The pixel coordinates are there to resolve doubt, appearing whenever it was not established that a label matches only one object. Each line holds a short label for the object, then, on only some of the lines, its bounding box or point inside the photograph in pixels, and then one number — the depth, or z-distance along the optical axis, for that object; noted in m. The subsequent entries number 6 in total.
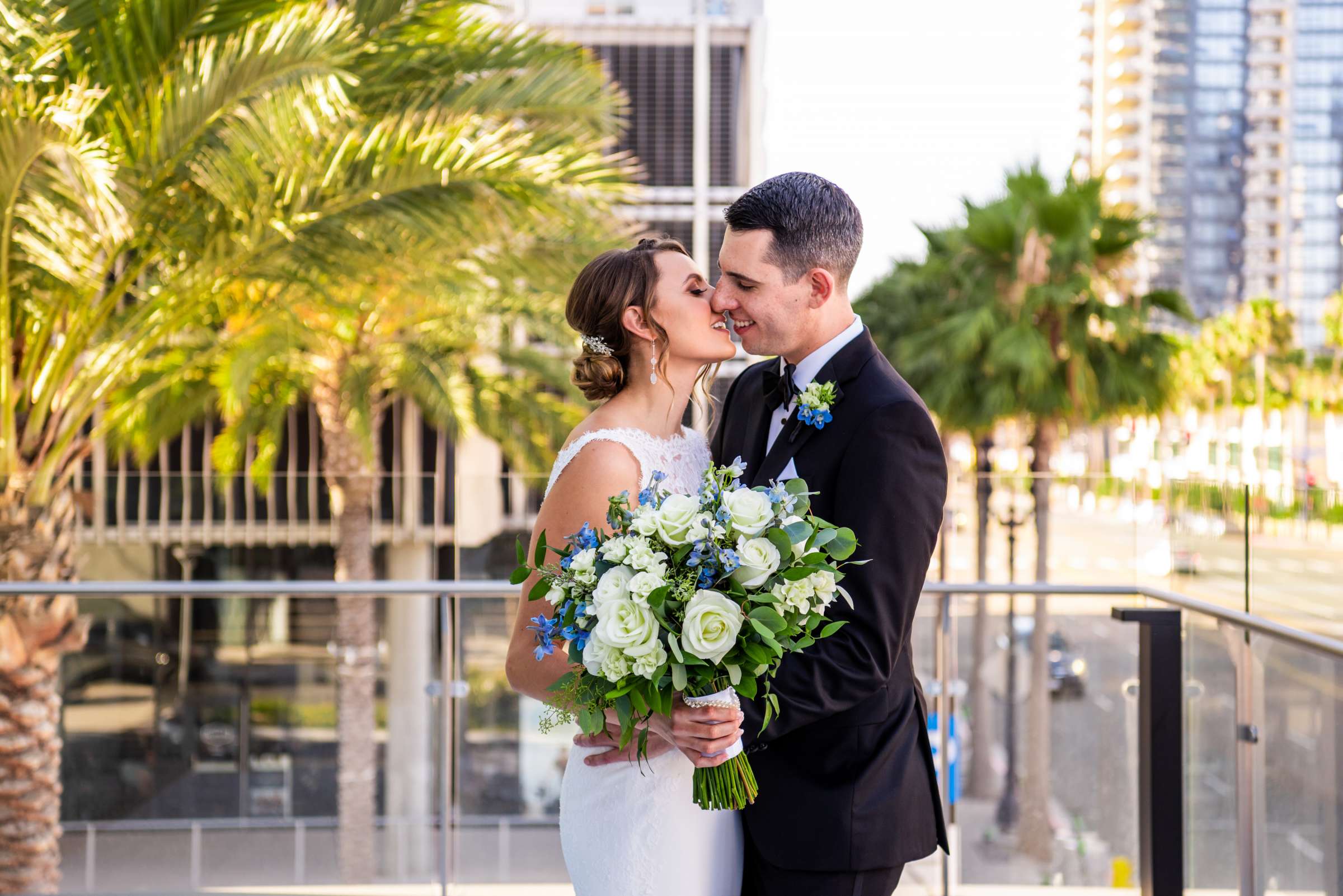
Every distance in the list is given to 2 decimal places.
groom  2.43
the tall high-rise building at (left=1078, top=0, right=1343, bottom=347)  109.31
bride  2.66
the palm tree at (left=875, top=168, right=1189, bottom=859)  20.09
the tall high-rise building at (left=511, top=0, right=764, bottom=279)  30.12
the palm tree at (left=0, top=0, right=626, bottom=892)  5.89
